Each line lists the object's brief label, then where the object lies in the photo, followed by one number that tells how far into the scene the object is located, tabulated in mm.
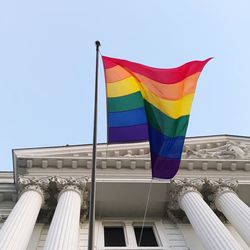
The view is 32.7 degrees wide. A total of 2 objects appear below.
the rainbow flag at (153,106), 12578
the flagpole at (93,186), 8728
